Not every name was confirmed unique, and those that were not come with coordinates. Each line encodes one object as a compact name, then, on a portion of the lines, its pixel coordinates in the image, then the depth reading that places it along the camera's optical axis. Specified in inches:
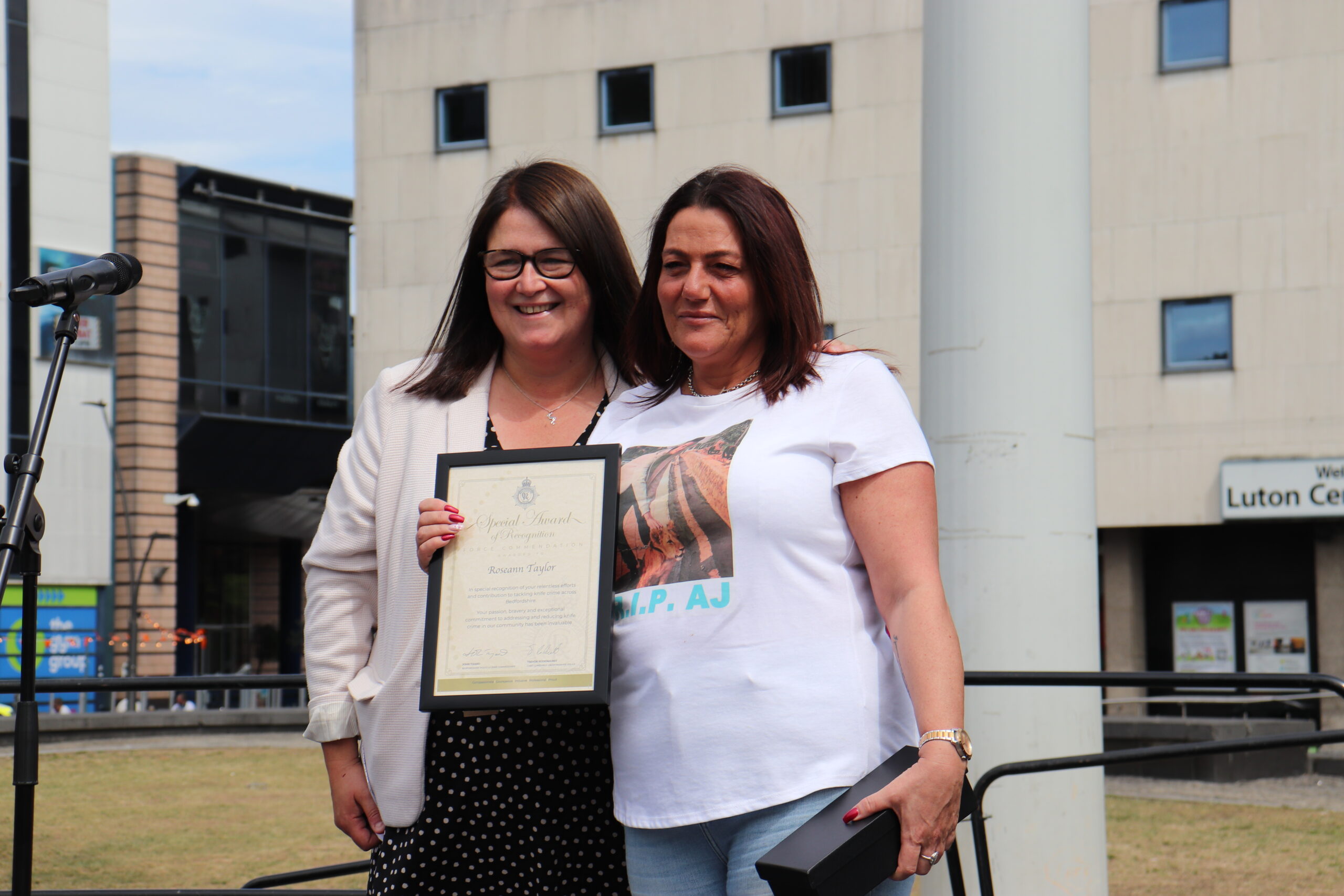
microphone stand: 131.3
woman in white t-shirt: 87.8
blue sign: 1346.0
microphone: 136.5
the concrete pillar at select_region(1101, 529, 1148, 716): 1004.6
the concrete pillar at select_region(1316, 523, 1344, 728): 955.3
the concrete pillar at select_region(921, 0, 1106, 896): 178.4
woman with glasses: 106.0
